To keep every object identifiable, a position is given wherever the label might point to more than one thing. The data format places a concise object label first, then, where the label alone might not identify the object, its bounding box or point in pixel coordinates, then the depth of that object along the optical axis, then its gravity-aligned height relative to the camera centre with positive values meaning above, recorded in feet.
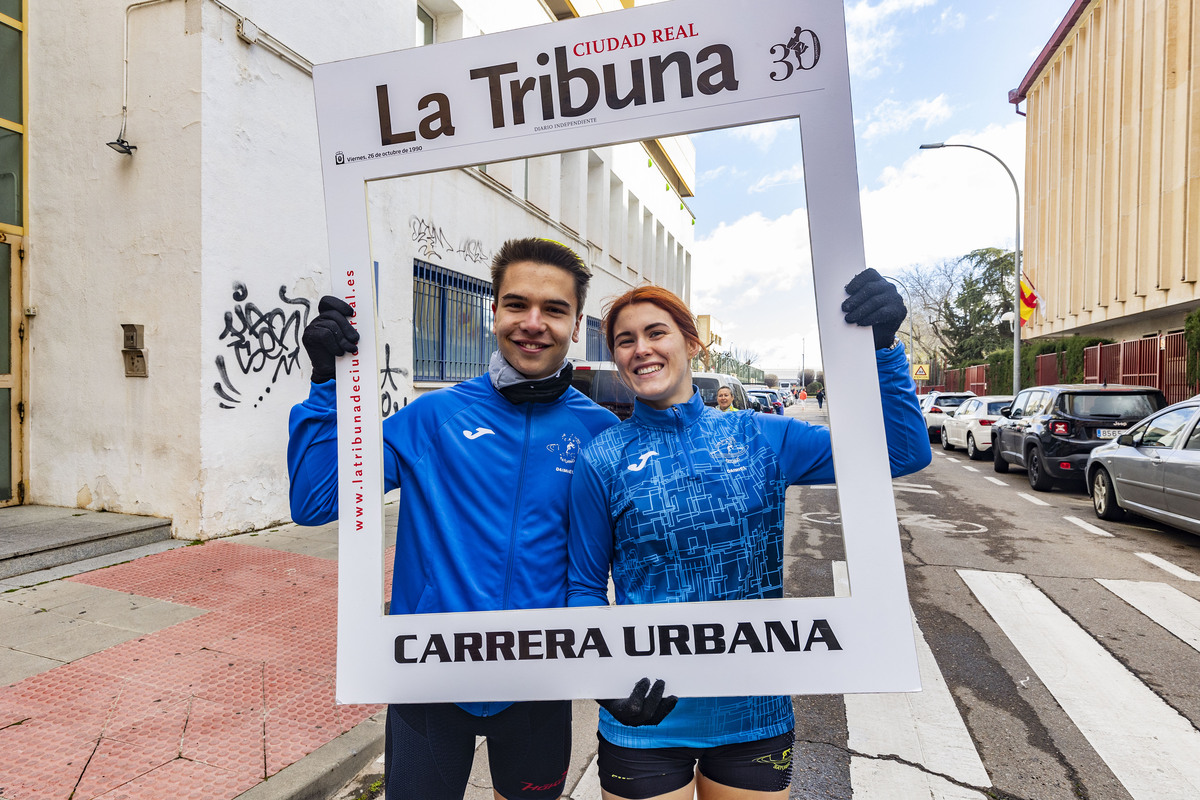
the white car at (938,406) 69.62 -1.49
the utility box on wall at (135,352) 21.20 +1.24
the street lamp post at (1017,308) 69.67 +8.85
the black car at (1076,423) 35.01 -1.60
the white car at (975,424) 53.93 -2.64
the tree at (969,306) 165.27 +21.17
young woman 4.98 -0.92
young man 5.21 -0.70
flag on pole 74.54 +10.18
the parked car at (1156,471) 22.85 -2.88
